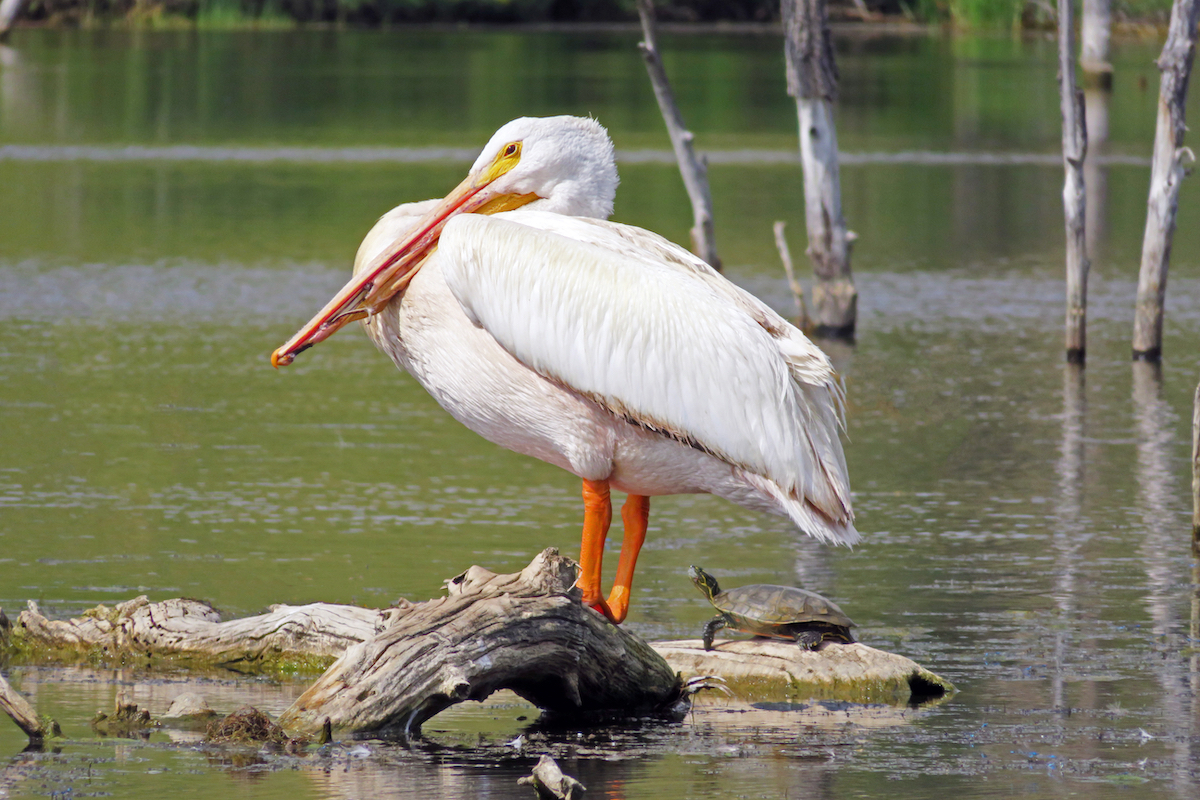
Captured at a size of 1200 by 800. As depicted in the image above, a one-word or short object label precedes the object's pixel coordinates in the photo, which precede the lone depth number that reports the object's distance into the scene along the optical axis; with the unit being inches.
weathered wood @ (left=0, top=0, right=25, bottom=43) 3639.8
